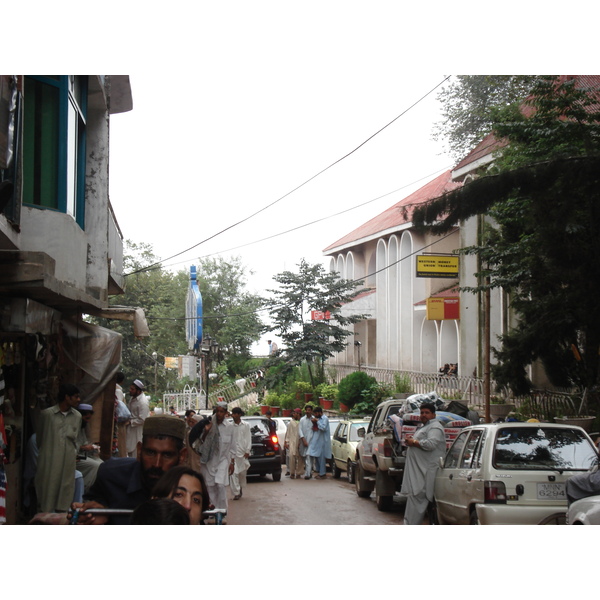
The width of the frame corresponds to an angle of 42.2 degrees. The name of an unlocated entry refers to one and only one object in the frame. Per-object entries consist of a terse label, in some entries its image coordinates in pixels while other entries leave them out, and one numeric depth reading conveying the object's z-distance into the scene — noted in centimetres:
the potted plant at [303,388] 3519
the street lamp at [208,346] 3291
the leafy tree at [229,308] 5178
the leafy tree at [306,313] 3303
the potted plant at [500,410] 1881
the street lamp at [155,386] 4352
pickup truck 1255
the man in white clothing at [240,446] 1333
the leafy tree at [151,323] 4238
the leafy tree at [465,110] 3138
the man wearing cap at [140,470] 477
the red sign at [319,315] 3341
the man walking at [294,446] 1969
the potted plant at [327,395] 3228
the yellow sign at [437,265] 2394
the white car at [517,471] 825
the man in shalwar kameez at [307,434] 1933
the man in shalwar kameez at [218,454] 1202
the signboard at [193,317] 3759
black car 1817
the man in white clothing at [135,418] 1438
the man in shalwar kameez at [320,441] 1922
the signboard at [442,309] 2748
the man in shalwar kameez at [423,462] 1038
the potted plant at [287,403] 3500
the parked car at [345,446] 1795
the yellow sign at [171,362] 4239
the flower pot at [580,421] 1401
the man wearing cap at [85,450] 909
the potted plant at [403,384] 2748
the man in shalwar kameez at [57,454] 839
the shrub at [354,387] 3039
